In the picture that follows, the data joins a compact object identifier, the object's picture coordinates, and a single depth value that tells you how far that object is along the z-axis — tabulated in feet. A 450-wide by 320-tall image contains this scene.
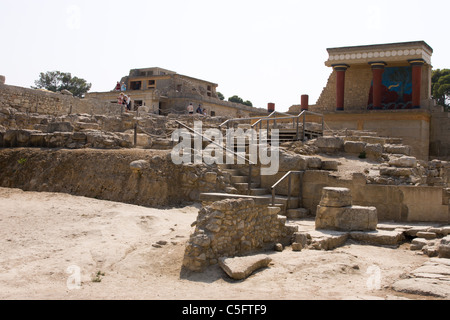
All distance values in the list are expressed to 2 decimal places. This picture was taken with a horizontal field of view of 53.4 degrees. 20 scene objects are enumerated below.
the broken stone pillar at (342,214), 28.68
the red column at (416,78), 73.55
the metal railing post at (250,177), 35.86
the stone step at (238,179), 37.22
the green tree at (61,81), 176.96
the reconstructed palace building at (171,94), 122.11
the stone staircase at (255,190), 33.73
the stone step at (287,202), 33.68
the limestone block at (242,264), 20.68
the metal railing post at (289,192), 33.99
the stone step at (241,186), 36.22
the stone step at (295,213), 33.63
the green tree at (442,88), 133.36
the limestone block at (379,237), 27.09
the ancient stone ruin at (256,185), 23.90
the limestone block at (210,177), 35.60
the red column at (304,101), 81.47
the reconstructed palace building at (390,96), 70.54
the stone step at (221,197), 25.17
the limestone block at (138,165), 34.42
